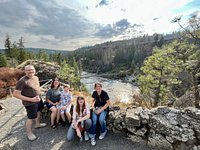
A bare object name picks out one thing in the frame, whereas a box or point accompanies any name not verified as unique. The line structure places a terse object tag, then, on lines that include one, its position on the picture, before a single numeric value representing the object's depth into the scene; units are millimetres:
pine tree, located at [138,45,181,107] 9288
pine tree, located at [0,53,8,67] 18201
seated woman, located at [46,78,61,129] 3649
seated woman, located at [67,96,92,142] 3176
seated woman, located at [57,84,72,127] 3549
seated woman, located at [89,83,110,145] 3216
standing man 2869
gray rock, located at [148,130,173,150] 2789
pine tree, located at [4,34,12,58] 25175
